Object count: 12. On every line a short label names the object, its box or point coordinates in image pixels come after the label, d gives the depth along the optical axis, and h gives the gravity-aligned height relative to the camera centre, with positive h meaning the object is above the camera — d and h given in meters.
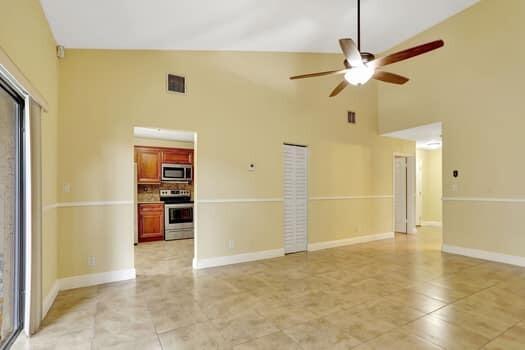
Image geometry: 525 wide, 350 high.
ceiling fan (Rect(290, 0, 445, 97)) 2.46 +1.14
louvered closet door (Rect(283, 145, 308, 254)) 4.96 -0.37
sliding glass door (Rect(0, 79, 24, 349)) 2.10 -0.29
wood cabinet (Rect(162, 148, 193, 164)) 6.47 +0.55
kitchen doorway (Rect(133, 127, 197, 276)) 5.96 -0.32
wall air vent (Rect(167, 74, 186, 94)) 3.94 +1.39
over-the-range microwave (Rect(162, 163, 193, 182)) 6.41 +0.15
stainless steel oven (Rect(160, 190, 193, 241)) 6.17 -0.90
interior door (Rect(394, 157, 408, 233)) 7.21 -0.45
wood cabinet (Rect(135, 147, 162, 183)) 6.16 +0.34
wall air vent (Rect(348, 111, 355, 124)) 5.79 +1.29
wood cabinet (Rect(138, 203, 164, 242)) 6.00 -0.97
